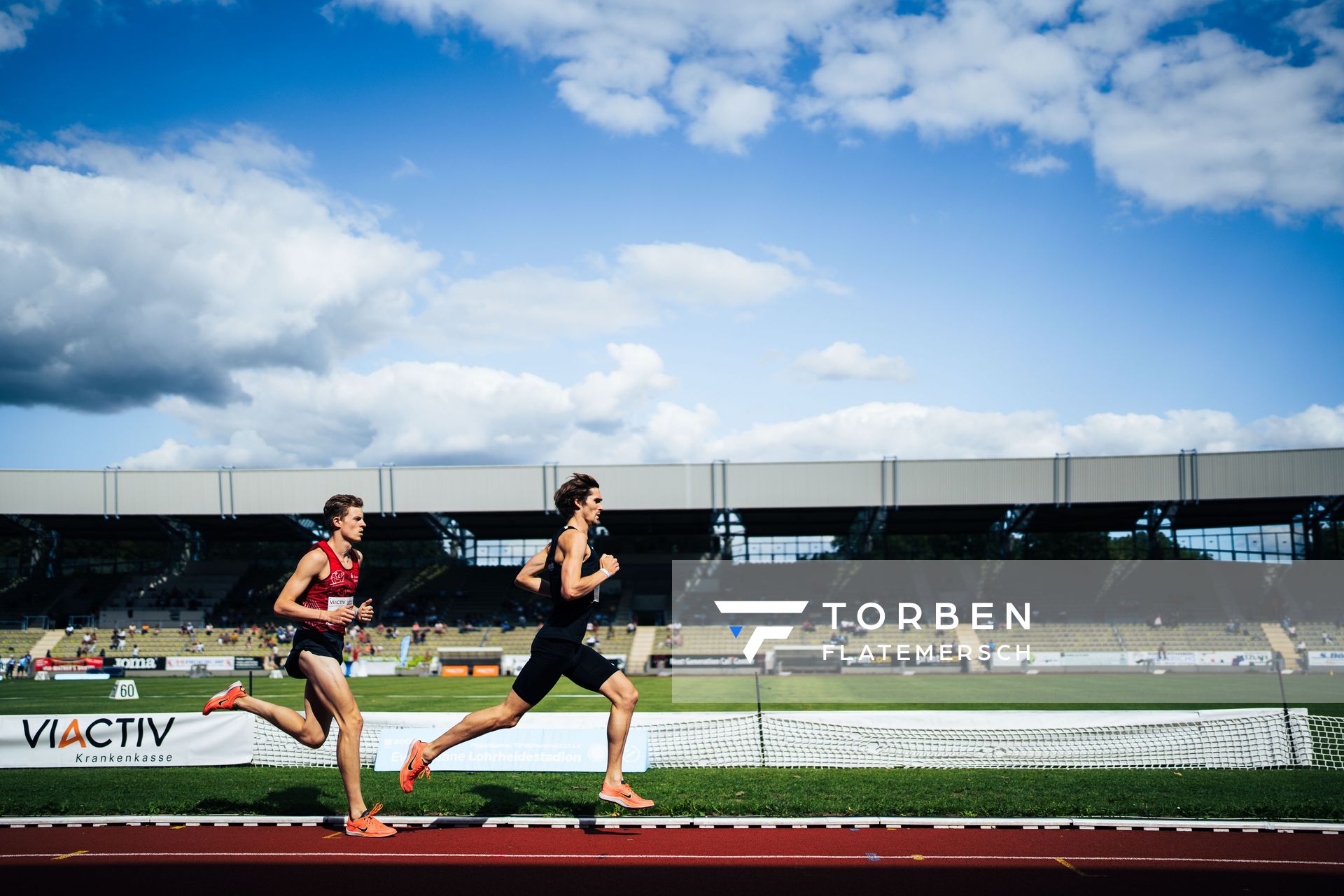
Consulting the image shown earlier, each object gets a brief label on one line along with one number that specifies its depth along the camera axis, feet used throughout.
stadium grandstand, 130.82
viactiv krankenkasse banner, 31.91
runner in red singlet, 20.01
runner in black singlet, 19.75
